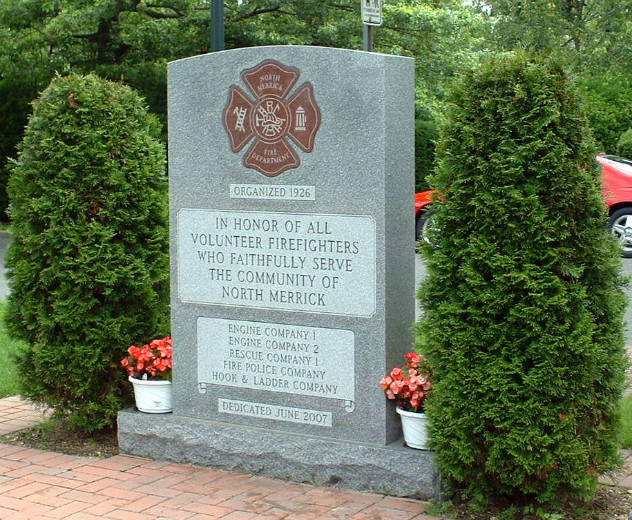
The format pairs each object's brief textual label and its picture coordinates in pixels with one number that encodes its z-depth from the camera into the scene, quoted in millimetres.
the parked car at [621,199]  13883
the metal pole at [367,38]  8750
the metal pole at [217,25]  9555
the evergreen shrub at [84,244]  5812
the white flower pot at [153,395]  5805
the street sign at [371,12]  8539
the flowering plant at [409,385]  4938
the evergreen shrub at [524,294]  4391
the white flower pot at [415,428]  4914
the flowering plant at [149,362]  5836
